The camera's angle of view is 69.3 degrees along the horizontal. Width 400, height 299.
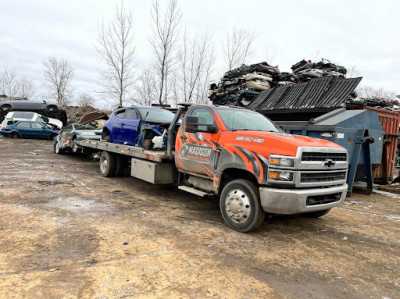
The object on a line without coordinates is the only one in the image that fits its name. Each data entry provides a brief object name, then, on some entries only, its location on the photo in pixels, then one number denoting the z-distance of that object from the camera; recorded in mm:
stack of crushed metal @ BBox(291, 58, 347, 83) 10914
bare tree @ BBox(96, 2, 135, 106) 23016
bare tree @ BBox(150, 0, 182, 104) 21281
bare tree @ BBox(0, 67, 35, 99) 49650
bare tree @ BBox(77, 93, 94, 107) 48744
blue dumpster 6758
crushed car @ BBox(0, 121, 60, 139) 18000
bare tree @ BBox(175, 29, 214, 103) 23406
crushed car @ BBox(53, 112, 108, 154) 11050
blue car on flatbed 7089
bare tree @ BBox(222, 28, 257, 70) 23188
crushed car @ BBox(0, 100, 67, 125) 19578
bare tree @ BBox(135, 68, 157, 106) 26188
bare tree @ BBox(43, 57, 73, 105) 44625
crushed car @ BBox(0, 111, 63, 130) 18406
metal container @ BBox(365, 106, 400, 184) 8203
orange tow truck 3889
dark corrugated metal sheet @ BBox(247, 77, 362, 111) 7996
